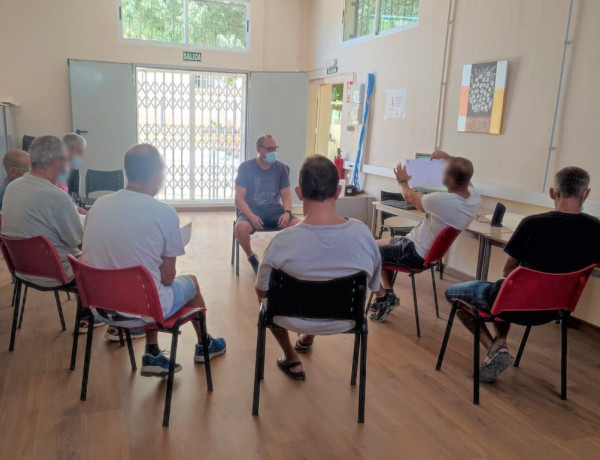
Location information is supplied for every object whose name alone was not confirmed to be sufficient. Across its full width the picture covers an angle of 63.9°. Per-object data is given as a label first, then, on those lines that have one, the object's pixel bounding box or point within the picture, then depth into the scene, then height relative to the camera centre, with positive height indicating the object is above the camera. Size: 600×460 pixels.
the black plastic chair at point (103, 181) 5.58 -0.74
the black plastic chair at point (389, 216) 4.01 -0.81
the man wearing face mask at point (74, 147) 3.55 -0.23
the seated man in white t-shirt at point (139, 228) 1.97 -0.45
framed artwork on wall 3.98 +0.31
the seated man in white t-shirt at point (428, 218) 2.83 -0.50
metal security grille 7.10 -0.08
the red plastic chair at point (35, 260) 2.34 -0.73
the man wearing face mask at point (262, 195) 4.07 -0.62
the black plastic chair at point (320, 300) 1.94 -0.70
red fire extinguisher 6.58 -0.44
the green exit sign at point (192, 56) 6.95 +0.91
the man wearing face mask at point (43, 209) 2.48 -0.49
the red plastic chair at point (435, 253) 2.91 -0.73
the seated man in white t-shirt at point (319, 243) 1.95 -0.46
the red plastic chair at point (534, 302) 2.20 -0.76
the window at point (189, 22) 6.69 +1.38
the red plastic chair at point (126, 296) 1.90 -0.72
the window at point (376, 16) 5.22 +1.32
